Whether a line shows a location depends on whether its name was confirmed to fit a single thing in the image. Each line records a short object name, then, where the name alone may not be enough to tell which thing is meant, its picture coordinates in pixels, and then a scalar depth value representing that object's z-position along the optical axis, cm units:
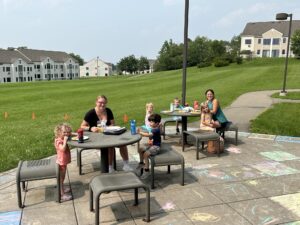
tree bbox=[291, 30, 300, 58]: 5219
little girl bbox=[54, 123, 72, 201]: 455
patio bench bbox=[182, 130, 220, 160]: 637
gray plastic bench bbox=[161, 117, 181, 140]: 824
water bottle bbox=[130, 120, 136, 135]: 518
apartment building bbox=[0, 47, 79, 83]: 7752
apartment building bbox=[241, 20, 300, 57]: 6629
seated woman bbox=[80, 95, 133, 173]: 565
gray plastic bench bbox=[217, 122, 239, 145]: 741
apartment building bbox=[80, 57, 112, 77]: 12293
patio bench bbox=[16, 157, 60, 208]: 436
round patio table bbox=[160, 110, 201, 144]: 722
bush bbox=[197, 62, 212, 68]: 5441
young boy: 512
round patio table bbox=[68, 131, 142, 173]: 446
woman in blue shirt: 727
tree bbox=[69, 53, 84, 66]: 14575
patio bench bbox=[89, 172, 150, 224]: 364
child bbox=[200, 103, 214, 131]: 720
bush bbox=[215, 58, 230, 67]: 5150
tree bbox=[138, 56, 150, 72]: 10725
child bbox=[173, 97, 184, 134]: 806
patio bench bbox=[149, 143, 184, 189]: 495
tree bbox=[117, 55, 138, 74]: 10398
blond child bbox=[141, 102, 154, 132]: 667
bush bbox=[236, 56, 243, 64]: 5204
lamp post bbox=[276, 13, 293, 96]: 1327
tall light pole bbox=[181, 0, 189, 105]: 715
